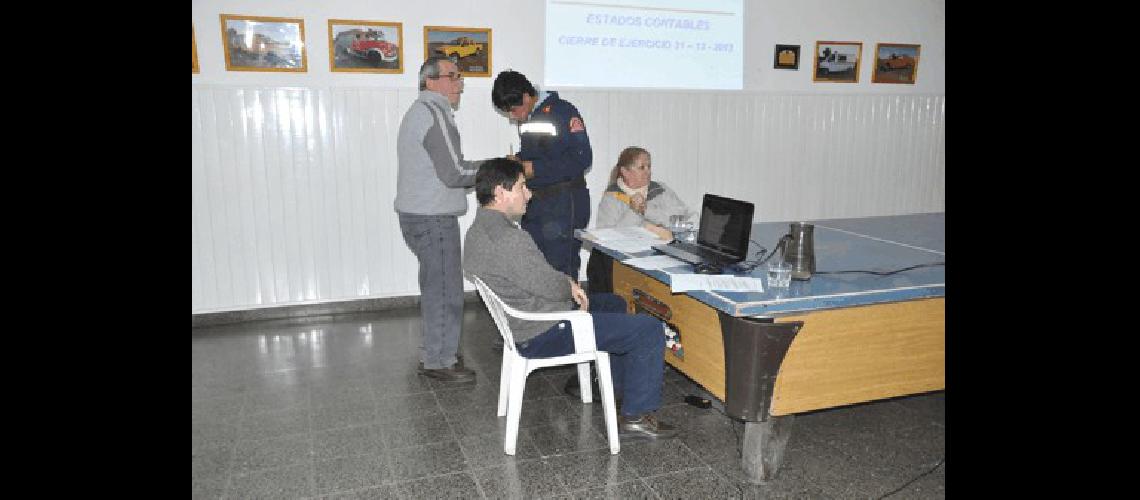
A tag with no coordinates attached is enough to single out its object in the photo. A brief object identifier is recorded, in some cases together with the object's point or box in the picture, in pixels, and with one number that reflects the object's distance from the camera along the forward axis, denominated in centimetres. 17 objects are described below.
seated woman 379
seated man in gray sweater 262
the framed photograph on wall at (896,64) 594
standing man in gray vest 339
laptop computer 282
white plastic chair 261
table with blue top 232
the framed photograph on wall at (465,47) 468
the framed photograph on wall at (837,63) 575
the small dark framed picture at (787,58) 561
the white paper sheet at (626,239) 315
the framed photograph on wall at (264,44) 433
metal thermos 260
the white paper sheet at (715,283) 244
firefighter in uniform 385
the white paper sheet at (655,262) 281
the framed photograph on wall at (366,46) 452
